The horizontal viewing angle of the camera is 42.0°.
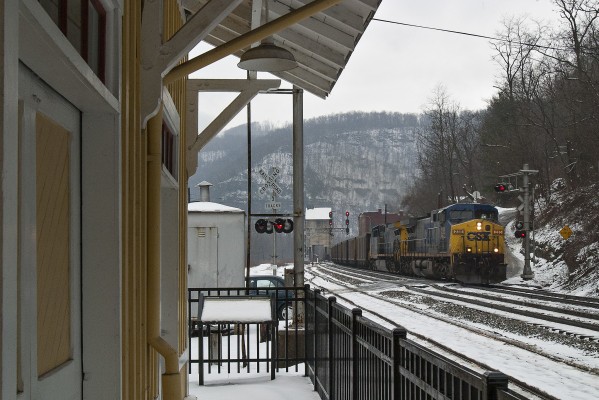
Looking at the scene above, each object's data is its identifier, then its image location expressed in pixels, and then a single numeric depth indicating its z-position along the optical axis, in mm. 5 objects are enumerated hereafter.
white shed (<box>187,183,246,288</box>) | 18906
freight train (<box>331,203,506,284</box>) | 34469
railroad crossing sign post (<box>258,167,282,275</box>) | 21234
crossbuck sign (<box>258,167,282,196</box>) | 22594
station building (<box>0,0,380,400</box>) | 2299
